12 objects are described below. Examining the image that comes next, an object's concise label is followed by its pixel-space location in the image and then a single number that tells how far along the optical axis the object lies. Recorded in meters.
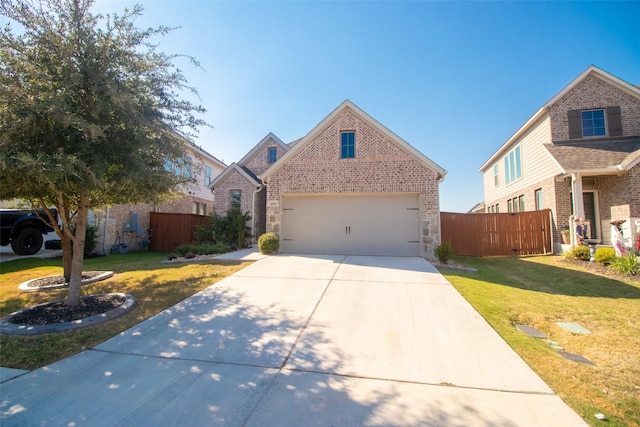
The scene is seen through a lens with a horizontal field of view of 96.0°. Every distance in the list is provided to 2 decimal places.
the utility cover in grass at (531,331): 4.27
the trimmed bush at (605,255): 9.52
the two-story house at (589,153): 11.59
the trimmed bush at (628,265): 8.22
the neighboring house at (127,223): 14.07
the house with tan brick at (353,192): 11.17
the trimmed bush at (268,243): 11.17
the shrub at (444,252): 9.84
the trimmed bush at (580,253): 10.54
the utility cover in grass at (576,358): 3.41
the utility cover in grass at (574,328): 4.39
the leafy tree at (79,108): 4.31
